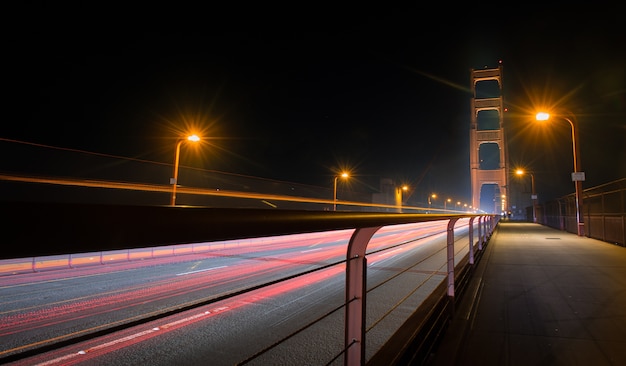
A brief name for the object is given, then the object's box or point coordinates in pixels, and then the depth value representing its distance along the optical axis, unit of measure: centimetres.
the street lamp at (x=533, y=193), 3177
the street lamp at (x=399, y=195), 5344
